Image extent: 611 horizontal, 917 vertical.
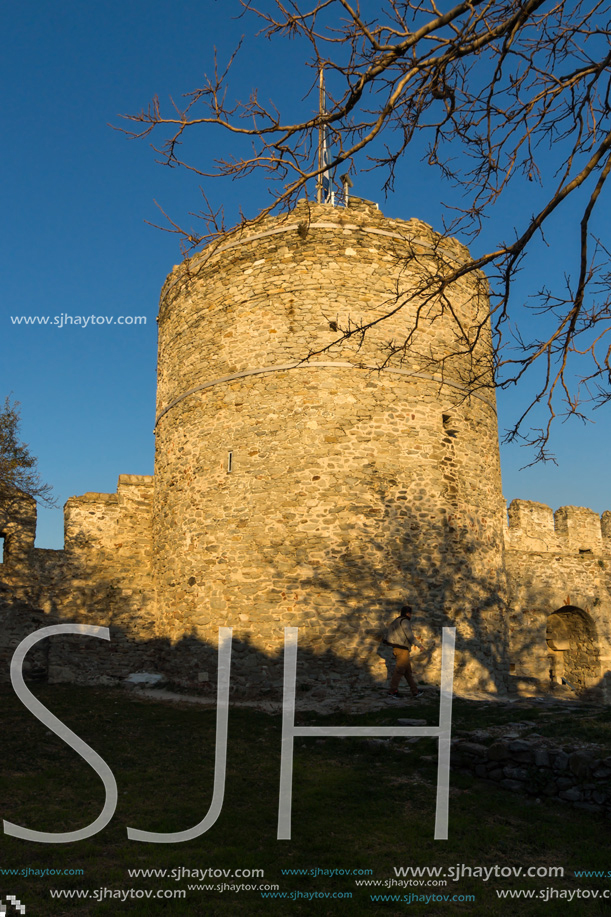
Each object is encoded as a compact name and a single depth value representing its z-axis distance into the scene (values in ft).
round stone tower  36.65
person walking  32.81
